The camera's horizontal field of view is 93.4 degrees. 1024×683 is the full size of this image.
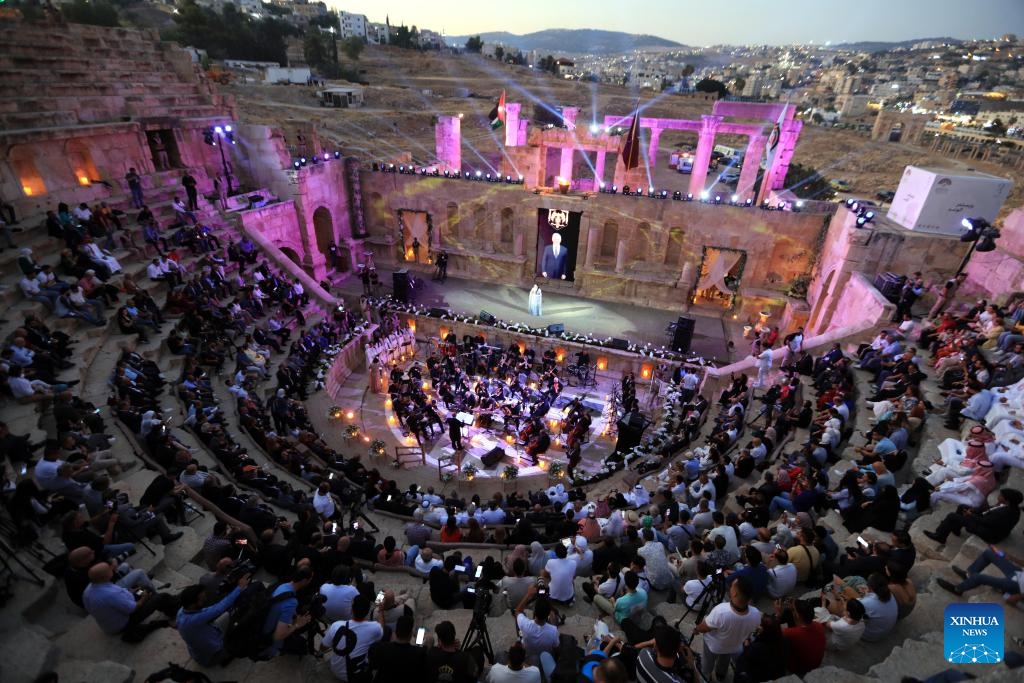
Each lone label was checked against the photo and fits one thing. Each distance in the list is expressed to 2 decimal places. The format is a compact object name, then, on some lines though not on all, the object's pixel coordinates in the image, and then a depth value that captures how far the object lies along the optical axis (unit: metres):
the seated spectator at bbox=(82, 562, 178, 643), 5.35
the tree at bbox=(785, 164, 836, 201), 34.75
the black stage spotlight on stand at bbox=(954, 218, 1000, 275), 13.15
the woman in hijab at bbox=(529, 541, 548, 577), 7.21
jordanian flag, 23.45
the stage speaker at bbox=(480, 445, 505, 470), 13.60
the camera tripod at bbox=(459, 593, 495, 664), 5.27
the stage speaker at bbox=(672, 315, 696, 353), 17.80
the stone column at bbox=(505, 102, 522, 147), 23.88
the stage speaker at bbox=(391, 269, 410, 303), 21.52
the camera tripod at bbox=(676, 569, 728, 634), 5.99
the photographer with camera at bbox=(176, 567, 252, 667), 5.00
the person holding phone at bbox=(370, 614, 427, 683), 4.67
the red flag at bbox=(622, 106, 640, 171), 21.79
